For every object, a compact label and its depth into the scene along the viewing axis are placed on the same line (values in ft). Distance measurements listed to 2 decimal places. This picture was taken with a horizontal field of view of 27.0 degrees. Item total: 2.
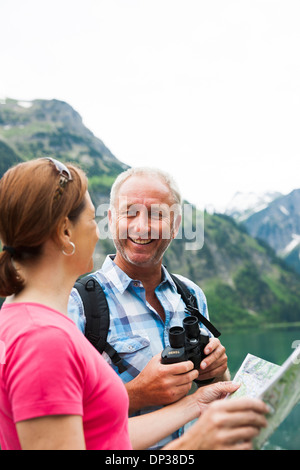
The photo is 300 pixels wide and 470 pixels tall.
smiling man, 4.04
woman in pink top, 2.63
